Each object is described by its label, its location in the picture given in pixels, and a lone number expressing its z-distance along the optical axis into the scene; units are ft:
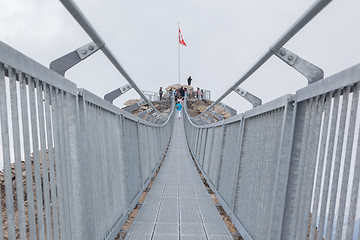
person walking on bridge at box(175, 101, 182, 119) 112.78
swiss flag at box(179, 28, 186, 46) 141.27
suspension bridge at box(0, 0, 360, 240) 5.26
